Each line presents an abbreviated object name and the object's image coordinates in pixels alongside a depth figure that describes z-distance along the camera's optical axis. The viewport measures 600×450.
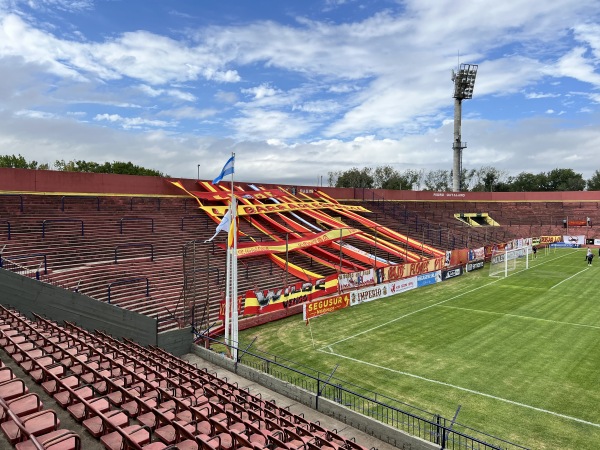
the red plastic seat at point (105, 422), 8.22
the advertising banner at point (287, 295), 24.23
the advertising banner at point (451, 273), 40.00
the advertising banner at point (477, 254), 46.03
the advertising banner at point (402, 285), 33.53
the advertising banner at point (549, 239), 65.31
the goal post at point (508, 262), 43.36
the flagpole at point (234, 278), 18.56
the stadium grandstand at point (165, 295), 9.34
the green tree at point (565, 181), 128.00
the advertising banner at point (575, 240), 65.50
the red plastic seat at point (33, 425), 7.07
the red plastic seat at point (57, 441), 6.82
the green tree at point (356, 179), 138.88
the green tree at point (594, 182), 130.12
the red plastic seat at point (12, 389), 8.46
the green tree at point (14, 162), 79.56
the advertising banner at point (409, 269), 34.30
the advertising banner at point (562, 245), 65.62
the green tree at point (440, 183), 159.38
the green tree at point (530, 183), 135.62
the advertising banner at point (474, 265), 44.42
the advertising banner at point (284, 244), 32.12
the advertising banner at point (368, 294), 29.64
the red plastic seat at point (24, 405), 7.91
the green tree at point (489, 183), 143.00
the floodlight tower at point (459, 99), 92.31
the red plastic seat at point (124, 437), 7.67
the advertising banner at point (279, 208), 41.69
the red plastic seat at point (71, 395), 9.39
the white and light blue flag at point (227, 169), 18.59
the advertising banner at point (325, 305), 25.59
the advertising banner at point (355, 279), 30.45
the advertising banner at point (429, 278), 37.06
